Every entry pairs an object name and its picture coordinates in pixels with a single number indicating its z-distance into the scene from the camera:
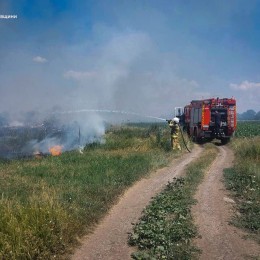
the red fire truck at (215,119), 21.45
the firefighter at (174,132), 17.34
